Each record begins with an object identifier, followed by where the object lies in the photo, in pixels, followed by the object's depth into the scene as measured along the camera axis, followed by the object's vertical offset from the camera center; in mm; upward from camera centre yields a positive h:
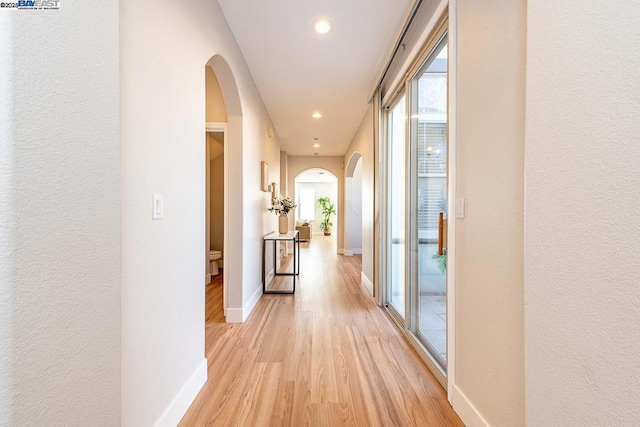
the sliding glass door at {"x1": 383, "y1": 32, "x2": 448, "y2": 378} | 2000 +51
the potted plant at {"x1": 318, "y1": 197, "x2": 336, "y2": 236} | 13328 -82
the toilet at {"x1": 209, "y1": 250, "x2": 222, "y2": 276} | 4938 -852
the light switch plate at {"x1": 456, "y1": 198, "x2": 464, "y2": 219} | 1568 +11
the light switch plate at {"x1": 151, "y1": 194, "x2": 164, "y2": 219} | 1335 +19
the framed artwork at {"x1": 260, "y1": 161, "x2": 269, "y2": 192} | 4128 +484
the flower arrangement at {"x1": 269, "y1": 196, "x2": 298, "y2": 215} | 4840 +75
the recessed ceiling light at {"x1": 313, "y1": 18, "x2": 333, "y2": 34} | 2387 +1546
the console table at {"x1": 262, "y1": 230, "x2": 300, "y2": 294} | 3988 -577
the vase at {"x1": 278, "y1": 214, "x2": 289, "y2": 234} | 4605 -217
